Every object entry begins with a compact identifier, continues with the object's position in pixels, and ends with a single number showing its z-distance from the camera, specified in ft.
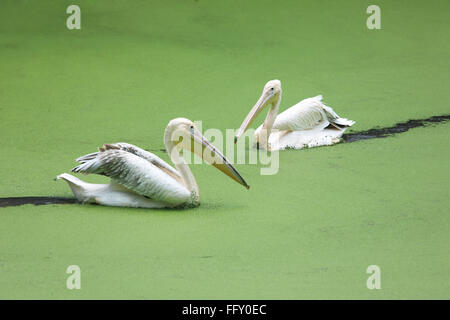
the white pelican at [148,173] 30.35
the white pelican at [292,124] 39.42
